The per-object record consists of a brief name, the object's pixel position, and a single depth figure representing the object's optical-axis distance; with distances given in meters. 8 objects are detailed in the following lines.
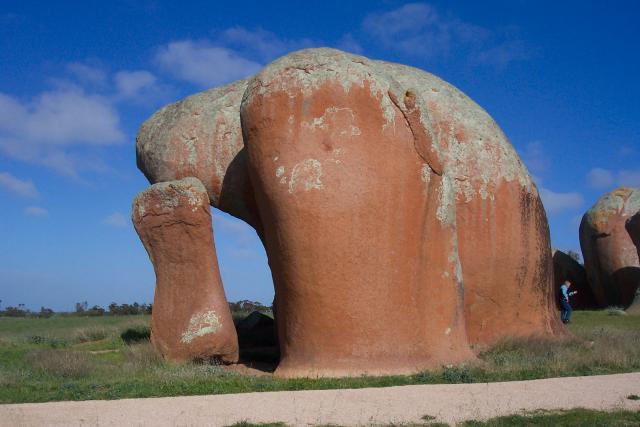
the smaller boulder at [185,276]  10.03
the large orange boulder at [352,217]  8.68
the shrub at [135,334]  13.59
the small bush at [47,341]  13.76
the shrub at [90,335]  14.91
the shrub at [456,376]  8.15
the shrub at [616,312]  20.20
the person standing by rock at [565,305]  17.23
